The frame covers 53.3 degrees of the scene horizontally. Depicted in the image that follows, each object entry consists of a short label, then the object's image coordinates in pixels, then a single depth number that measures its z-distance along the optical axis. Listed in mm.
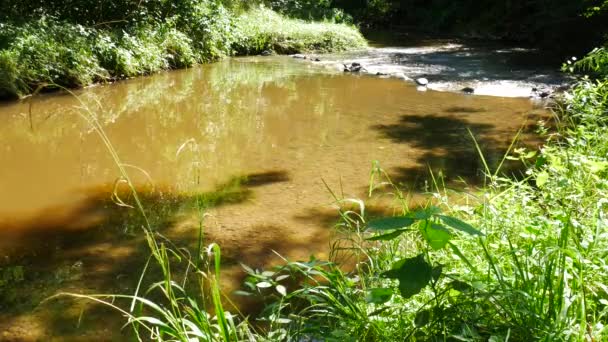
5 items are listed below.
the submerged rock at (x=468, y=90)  10427
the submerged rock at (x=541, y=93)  9976
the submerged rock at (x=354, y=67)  12770
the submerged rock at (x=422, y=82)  11016
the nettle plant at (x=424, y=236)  1631
